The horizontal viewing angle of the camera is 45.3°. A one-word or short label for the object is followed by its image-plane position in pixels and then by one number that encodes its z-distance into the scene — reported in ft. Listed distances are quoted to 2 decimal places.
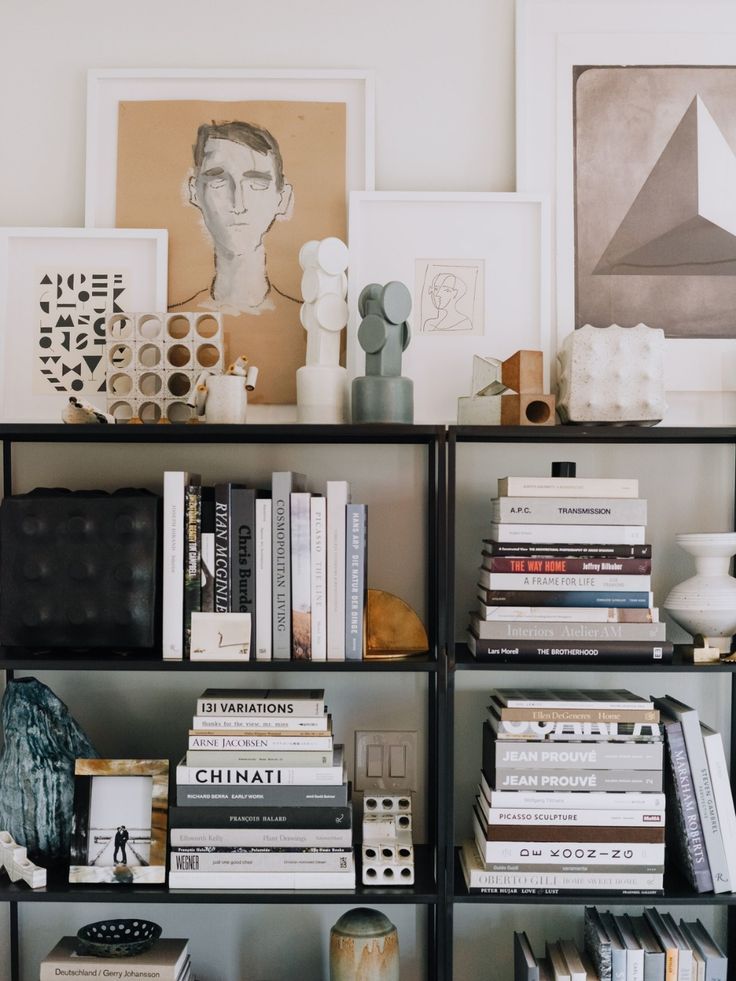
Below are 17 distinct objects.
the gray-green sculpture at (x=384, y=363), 5.16
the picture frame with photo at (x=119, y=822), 5.07
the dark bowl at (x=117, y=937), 5.12
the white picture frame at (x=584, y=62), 5.71
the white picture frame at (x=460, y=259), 5.71
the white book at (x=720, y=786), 5.10
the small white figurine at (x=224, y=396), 5.20
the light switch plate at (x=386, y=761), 5.82
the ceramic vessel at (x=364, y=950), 5.10
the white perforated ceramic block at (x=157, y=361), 5.44
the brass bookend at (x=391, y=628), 5.37
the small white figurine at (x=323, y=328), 5.34
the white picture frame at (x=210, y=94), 5.69
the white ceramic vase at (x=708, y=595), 5.22
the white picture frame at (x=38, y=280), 5.70
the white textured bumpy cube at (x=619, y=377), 5.17
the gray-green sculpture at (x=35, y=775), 5.18
